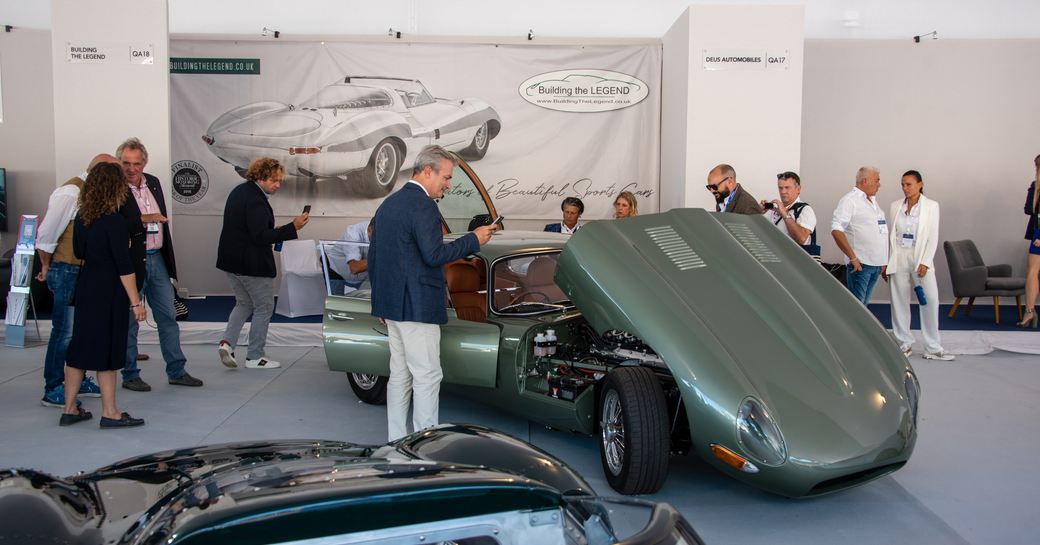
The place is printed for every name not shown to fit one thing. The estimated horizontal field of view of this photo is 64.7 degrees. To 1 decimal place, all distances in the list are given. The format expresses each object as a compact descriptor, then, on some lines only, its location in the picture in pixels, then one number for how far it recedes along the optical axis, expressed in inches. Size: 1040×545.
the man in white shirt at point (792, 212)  260.2
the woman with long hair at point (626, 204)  281.7
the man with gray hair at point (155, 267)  216.4
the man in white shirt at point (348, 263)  278.4
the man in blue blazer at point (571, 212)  314.0
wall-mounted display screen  391.9
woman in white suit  281.3
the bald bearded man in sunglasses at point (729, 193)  232.1
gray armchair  352.8
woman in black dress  173.0
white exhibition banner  397.4
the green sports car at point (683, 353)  133.3
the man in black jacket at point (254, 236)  238.8
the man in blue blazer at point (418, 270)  159.8
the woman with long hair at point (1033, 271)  339.3
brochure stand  253.0
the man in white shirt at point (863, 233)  279.3
